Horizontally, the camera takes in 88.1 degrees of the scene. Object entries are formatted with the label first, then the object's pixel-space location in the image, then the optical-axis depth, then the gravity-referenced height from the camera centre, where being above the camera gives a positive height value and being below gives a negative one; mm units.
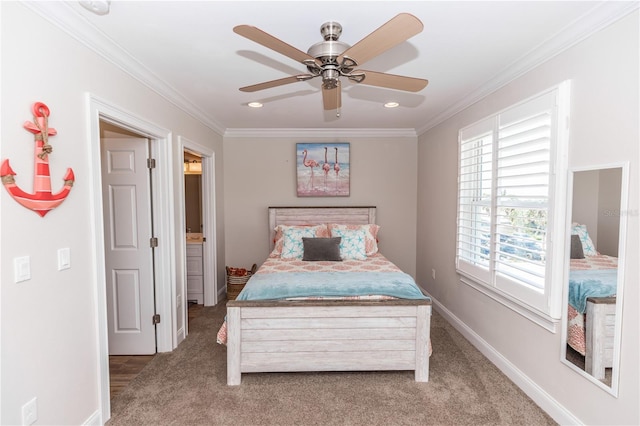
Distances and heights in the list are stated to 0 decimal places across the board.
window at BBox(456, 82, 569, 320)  2055 -28
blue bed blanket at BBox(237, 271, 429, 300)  2529 -699
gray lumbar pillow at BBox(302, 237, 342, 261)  3654 -575
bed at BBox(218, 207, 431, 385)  2475 -1011
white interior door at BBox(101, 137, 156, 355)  2875 -416
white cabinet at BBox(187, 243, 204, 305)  4270 -1005
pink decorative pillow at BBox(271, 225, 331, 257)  4045 -446
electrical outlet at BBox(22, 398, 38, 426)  1516 -999
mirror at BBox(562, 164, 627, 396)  1656 -414
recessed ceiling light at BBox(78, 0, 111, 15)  1560 +923
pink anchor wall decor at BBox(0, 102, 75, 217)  1525 +152
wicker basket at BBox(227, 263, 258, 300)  4336 -1122
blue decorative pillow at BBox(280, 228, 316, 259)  3834 -516
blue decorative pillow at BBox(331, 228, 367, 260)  3793 -545
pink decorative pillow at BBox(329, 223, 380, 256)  4020 -453
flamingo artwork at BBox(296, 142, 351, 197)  4633 +398
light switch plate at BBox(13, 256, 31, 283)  1474 -319
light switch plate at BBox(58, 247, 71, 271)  1732 -321
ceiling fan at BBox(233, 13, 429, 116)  1375 +689
